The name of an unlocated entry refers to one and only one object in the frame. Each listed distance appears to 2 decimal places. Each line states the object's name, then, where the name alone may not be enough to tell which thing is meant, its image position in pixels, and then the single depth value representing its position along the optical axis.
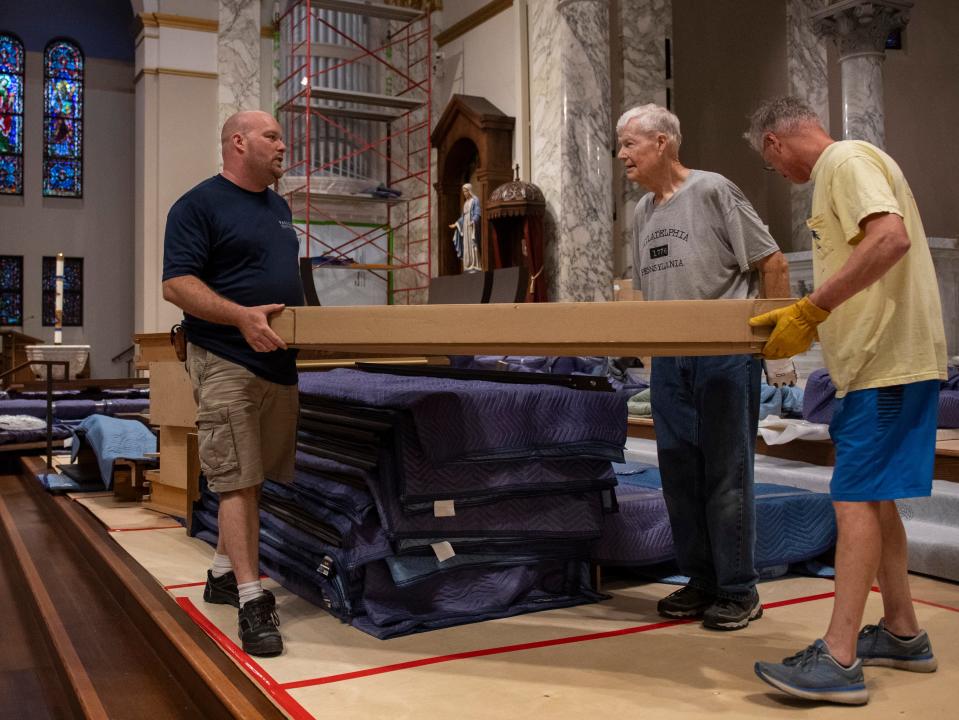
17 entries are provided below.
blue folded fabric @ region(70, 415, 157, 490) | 5.45
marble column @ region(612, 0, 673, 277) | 11.36
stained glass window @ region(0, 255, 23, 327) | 17.03
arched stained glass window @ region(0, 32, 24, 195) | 17.52
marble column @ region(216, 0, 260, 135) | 13.90
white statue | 11.59
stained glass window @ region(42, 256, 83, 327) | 17.31
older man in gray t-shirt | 2.75
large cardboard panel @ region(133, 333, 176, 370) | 4.62
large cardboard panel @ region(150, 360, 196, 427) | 4.46
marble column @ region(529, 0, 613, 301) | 9.98
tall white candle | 7.56
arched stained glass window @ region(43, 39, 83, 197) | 17.81
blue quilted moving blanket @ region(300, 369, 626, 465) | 2.79
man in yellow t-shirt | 2.07
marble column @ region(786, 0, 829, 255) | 12.91
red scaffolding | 13.61
